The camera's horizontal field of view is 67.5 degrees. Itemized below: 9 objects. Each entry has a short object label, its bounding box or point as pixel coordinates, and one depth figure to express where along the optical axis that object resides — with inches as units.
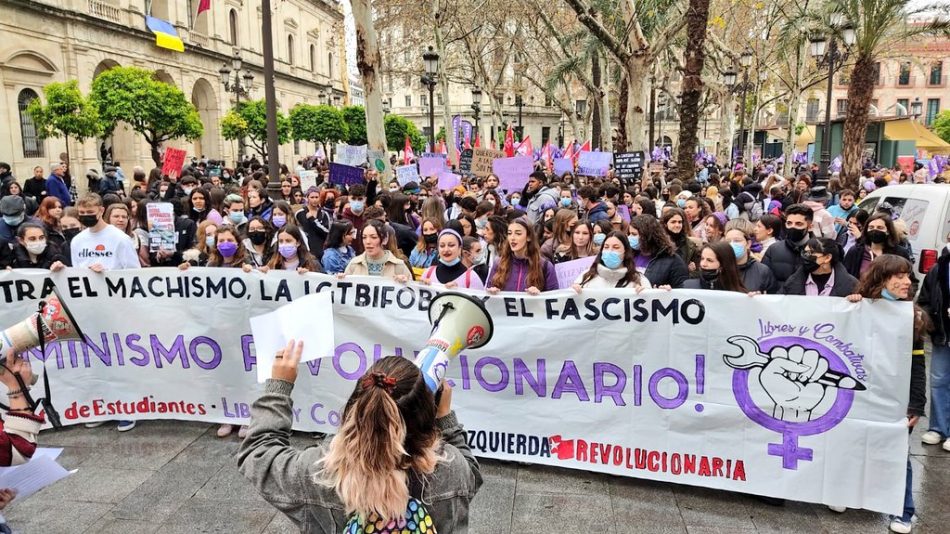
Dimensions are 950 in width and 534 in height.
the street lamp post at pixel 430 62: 792.3
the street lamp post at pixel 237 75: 988.6
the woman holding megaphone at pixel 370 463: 69.0
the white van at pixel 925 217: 294.7
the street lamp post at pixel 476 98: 1196.5
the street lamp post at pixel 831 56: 703.1
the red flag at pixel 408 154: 788.6
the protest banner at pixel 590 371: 152.9
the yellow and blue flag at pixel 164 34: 1331.2
